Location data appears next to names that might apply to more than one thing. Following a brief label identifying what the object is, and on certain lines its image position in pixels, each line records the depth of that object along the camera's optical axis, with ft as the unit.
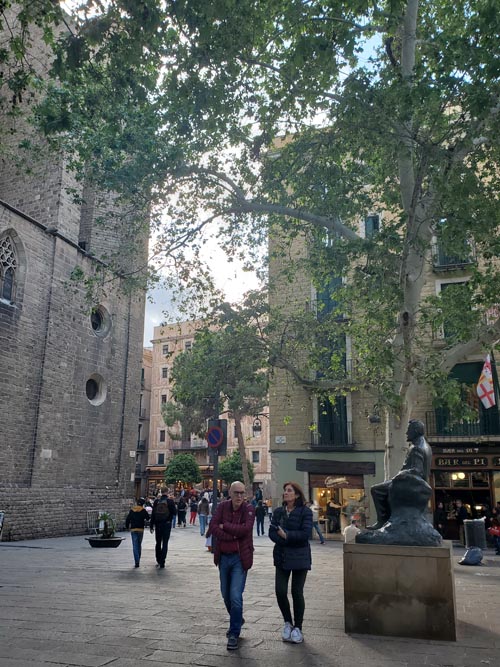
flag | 55.11
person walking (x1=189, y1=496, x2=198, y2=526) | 102.89
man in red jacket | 18.61
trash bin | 47.80
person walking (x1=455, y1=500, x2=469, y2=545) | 63.91
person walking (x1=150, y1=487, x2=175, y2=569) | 37.68
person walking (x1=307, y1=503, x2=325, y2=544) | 63.10
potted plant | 51.67
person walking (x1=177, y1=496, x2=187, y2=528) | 89.32
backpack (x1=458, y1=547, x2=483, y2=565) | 42.47
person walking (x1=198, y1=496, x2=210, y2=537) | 75.05
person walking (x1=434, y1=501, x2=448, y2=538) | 67.31
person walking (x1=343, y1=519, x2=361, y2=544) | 36.52
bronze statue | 20.33
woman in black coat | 18.54
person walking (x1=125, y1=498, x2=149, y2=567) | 37.73
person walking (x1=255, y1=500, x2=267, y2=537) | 78.75
